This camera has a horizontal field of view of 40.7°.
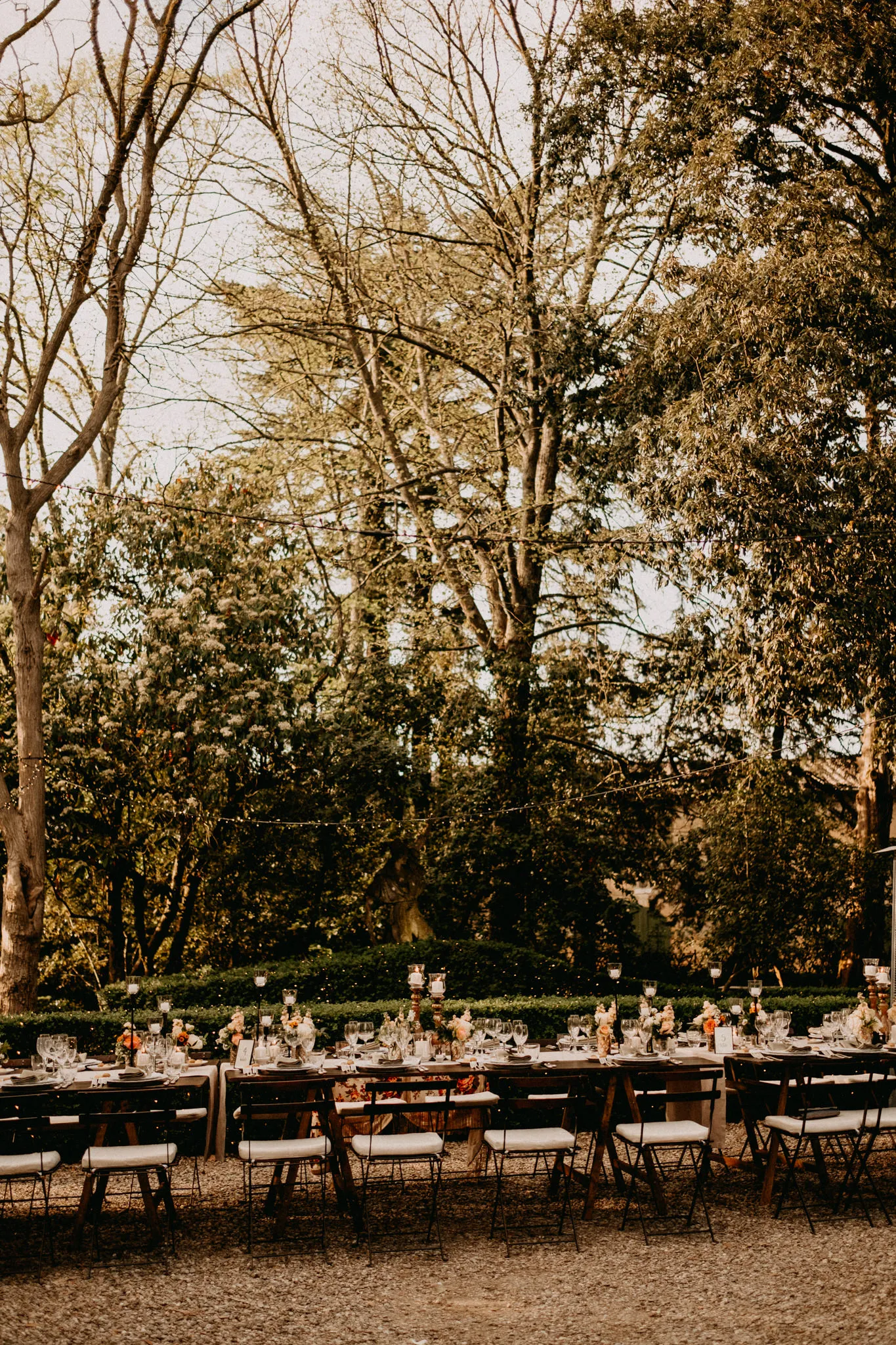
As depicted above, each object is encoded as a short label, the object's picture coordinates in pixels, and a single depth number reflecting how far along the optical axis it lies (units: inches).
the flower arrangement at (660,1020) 282.4
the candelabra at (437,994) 292.7
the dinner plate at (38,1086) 235.1
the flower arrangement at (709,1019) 293.6
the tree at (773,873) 540.7
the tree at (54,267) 436.8
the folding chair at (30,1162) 223.6
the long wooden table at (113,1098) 227.1
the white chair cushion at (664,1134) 242.4
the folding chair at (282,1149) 231.0
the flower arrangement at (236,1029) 283.9
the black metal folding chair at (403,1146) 233.0
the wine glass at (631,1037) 276.2
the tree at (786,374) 429.7
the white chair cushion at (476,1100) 264.2
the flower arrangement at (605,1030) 280.8
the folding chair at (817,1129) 252.7
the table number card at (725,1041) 288.7
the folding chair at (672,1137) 241.9
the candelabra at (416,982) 298.4
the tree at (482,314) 550.3
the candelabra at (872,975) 316.2
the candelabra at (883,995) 326.3
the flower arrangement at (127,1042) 267.4
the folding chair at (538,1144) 235.6
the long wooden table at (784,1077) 258.8
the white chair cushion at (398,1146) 233.1
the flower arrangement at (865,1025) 281.9
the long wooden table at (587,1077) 243.0
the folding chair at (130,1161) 223.6
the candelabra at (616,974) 302.5
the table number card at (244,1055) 266.5
